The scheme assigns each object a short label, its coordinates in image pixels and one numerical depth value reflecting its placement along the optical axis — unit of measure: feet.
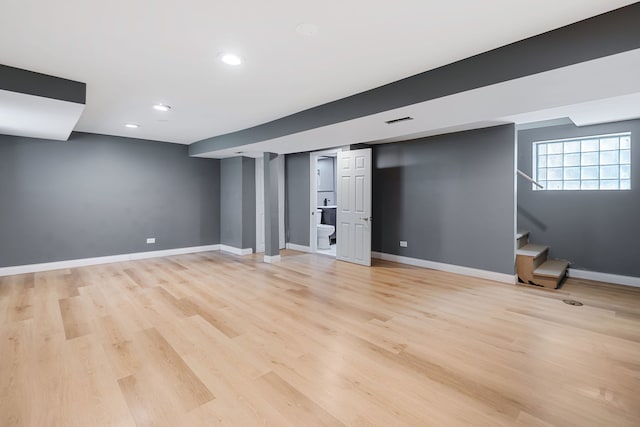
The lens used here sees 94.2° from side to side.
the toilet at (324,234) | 23.65
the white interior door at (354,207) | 18.02
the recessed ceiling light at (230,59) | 7.97
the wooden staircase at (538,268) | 13.52
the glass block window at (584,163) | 14.55
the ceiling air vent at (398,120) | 11.05
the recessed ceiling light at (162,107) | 12.26
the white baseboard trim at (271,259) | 19.01
